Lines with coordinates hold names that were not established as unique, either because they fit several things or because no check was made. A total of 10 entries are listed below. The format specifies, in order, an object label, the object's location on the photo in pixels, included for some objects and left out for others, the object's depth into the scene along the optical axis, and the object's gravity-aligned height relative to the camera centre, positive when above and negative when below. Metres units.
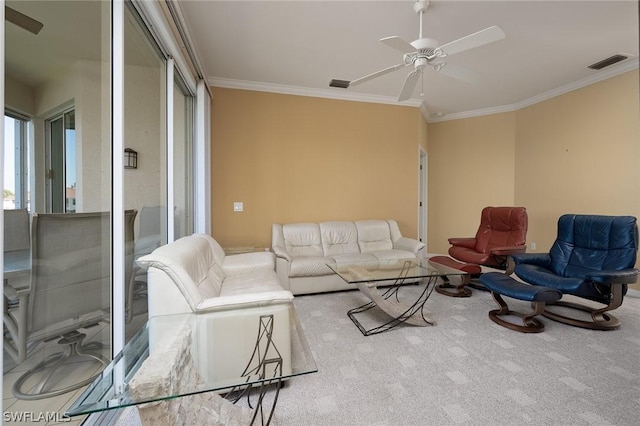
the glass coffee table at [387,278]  2.56 -0.65
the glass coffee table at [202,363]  0.94 -0.65
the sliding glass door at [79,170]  1.10 +0.20
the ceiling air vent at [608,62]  3.30 +1.80
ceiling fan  2.01 +1.25
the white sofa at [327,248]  3.46 -0.58
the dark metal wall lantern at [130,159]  1.83 +0.35
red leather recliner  3.47 -0.44
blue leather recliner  2.48 -0.57
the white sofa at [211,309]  1.30 -0.60
